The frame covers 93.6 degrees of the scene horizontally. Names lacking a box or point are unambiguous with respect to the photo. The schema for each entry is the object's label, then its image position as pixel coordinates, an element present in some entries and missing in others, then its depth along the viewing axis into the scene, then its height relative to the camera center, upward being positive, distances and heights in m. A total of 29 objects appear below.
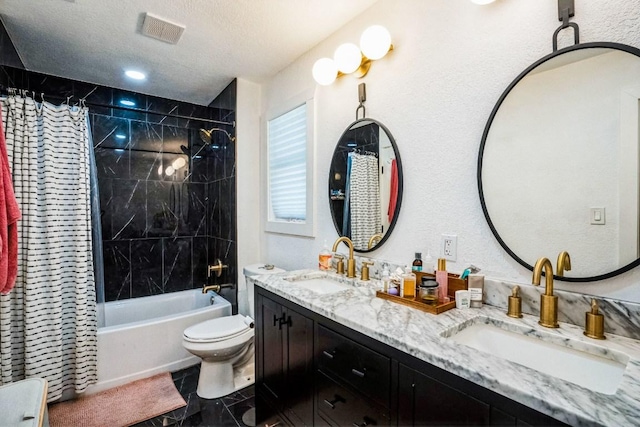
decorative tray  1.17 -0.37
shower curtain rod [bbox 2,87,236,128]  1.98 +0.82
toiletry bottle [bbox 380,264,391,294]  1.40 -0.33
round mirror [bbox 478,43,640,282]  0.93 +0.17
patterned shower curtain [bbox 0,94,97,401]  1.88 -0.27
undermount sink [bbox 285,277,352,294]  1.69 -0.43
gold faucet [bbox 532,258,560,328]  0.98 -0.30
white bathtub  2.22 -1.02
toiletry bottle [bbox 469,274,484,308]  1.20 -0.32
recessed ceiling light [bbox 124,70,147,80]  2.58 +1.21
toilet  2.04 -0.96
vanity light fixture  1.57 +0.89
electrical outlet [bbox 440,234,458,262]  1.35 -0.17
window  2.24 +0.35
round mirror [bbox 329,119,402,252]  1.64 +0.16
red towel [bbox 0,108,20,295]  1.36 -0.06
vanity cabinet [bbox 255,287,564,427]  0.77 -0.58
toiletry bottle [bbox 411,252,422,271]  1.39 -0.25
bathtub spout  2.94 -0.75
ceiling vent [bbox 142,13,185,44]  1.86 +1.19
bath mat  1.86 -1.29
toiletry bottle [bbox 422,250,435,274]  1.43 -0.26
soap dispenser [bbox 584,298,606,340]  0.90 -0.35
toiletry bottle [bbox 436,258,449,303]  1.27 -0.31
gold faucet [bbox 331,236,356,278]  1.76 -0.29
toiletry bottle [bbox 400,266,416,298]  1.30 -0.33
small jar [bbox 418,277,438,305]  1.22 -0.33
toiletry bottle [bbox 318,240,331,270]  1.95 -0.32
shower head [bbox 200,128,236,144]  2.98 +0.78
